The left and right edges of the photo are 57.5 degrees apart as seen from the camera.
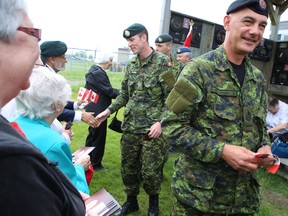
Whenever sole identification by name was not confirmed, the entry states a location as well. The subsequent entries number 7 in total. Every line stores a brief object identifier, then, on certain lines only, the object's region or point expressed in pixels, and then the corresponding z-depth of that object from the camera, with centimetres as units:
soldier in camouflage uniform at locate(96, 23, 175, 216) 314
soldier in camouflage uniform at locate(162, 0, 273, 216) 173
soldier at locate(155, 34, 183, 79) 480
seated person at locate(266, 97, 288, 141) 502
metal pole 492
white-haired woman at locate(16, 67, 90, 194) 141
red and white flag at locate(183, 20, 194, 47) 532
